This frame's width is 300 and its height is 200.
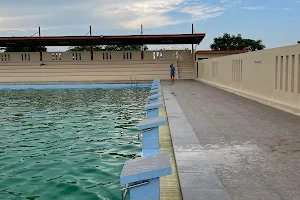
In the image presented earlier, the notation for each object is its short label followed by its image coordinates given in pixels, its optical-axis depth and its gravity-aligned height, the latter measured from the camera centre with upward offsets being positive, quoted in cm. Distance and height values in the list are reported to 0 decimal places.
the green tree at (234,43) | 4546 +586
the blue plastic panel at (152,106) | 532 -60
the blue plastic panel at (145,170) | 211 -78
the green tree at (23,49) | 3565 +419
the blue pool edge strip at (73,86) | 1861 -59
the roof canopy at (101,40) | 2144 +329
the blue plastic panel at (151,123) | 390 -71
